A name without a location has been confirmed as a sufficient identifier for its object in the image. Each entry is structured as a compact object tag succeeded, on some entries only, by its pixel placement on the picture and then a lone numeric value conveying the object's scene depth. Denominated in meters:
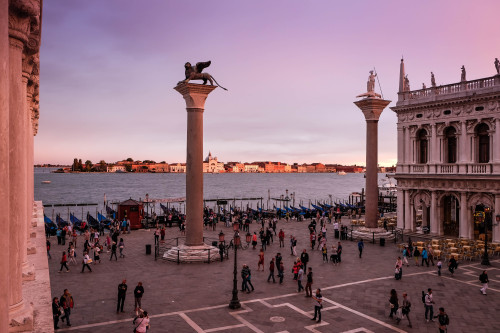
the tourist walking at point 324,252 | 25.05
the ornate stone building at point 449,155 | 31.38
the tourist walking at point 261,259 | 22.71
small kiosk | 39.78
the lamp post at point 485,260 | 24.65
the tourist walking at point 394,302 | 15.20
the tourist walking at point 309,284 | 17.83
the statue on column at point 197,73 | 24.59
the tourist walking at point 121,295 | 15.42
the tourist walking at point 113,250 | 24.91
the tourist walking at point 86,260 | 21.69
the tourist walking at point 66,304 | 13.86
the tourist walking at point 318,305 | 14.97
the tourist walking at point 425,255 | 24.45
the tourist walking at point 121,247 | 25.67
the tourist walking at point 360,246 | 26.38
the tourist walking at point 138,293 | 15.30
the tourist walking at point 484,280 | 18.33
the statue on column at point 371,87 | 32.93
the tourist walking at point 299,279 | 18.75
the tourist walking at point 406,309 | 14.82
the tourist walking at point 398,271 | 20.81
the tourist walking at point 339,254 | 24.91
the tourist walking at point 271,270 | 20.17
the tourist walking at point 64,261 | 21.64
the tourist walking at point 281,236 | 30.91
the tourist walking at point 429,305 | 15.10
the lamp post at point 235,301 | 16.19
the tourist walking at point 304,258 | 22.27
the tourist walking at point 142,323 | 11.72
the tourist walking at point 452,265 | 21.90
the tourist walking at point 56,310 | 13.38
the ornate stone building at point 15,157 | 5.80
